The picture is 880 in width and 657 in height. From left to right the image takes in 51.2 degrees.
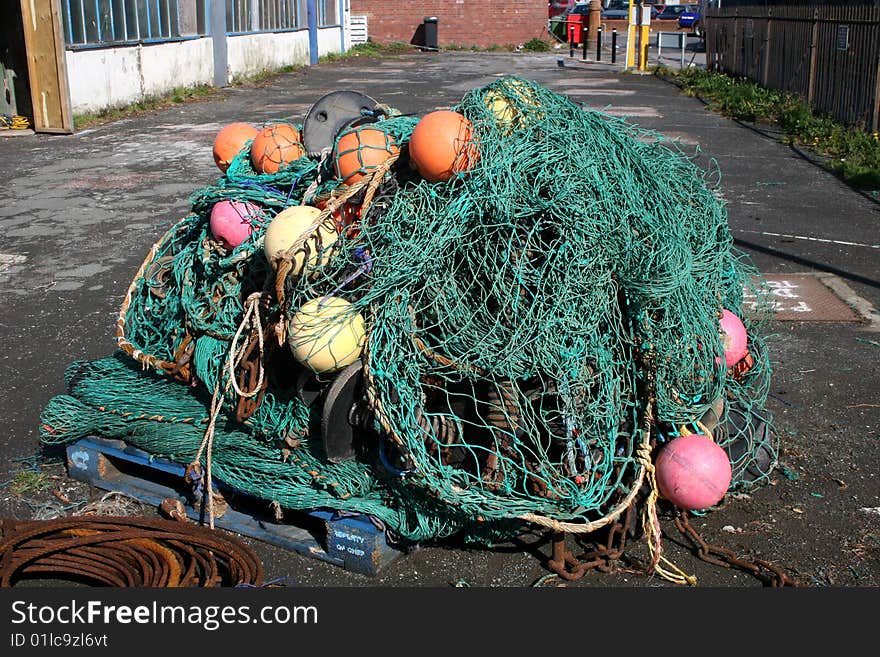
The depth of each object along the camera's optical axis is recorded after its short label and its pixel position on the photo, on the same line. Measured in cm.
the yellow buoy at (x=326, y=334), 333
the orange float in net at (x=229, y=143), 467
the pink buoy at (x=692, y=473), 337
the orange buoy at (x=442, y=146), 351
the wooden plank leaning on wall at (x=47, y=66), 1354
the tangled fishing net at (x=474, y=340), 327
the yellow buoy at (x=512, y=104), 375
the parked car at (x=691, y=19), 4393
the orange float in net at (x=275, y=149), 431
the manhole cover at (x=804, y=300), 614
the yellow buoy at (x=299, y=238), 356
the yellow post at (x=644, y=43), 2548
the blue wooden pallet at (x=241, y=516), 338
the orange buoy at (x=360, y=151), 385
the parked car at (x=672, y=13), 4625
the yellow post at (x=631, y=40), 2646
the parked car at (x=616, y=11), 4569
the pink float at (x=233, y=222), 400
